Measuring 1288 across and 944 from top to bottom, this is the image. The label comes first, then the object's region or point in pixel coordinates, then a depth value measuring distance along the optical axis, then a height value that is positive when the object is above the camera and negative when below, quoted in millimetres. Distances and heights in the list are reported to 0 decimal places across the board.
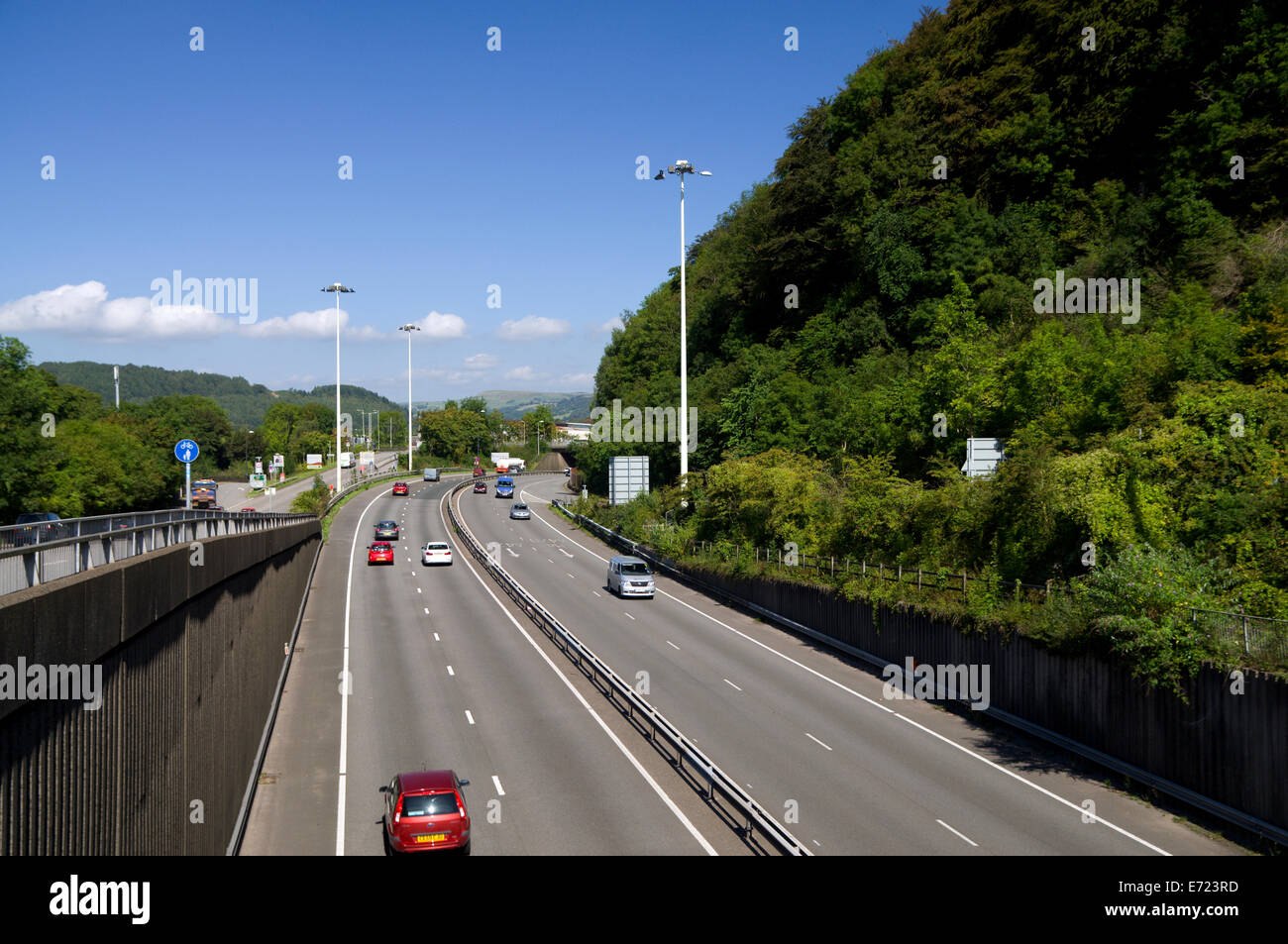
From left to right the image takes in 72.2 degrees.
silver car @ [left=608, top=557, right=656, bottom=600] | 41062 -5503
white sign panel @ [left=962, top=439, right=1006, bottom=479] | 30484 +37
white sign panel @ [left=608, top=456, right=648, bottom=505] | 59719 -1150
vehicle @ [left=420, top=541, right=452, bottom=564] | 50906 -5261
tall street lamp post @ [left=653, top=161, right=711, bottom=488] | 52719 +4587
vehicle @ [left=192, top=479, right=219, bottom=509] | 67062 -2271
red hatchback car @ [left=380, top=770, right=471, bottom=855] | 14898 -6055
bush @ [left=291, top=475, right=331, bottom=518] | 65750 -2873
